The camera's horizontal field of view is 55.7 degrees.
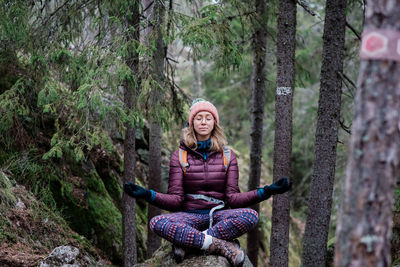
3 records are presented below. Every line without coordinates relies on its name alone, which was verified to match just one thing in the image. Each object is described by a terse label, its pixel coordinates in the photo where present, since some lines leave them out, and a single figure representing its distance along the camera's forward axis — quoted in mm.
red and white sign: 2312
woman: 4301
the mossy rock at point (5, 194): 5123
